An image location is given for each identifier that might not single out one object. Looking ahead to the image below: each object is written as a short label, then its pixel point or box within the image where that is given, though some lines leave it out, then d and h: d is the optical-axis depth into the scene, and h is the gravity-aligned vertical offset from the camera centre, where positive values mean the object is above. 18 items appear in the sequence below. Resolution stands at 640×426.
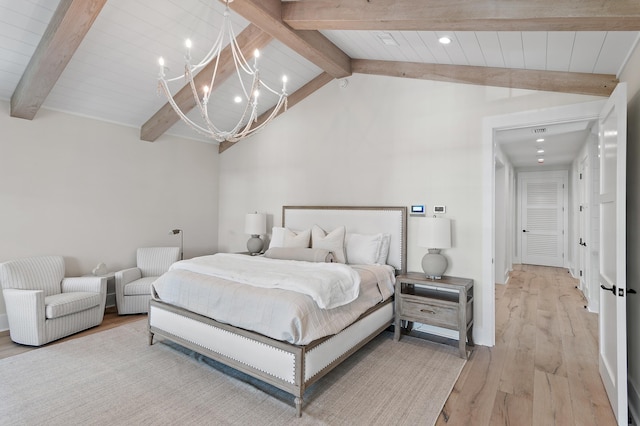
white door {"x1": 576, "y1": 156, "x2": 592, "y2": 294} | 5.24 -0.08
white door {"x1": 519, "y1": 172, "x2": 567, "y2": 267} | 8.40 +0.00
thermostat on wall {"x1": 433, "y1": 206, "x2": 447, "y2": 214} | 3.78 +0.08
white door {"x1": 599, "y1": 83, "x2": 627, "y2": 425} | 2.09 -0.22
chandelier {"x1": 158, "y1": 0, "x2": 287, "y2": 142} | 2.45 +1.00
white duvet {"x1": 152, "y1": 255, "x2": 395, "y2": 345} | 2.37 -0.73
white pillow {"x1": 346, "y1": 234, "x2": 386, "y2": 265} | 3.92 -0.40
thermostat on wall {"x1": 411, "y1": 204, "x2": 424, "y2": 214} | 3.91 +0.08
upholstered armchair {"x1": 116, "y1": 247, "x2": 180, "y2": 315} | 4.34 -0.88
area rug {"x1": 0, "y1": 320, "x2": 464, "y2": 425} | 2.25 -1.37
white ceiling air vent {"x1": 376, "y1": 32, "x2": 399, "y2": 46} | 3.19 +1.75
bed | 2.35 -1.01
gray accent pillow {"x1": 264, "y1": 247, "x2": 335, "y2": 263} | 3.75 -0.46
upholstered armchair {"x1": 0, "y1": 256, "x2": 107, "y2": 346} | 3.33 -0.93
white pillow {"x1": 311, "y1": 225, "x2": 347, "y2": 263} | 4.01 -0.33
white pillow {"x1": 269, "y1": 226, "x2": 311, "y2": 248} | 4.41 -0.32
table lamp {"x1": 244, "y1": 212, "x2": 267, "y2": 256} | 5.12 -0.22
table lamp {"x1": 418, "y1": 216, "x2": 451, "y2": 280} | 3.52 -0.26
